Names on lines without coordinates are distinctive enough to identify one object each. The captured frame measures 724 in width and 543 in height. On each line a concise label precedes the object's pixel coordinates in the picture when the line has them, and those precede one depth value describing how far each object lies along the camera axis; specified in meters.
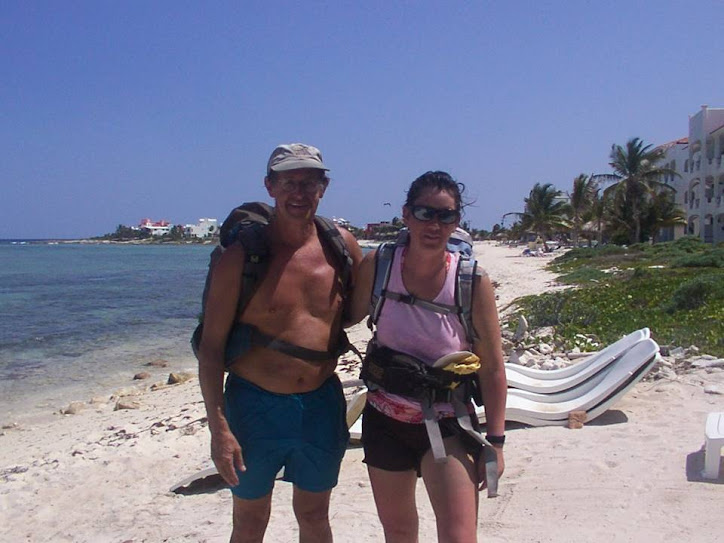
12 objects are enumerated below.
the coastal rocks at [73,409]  9.98
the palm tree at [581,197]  51.62
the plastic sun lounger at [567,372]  6.63
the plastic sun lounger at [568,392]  6.36
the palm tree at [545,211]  57.09
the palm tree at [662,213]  41.13
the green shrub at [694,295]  11.17
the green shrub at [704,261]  19.83
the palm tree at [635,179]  40.88
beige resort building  40.03
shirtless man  2.86
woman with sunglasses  2.67
